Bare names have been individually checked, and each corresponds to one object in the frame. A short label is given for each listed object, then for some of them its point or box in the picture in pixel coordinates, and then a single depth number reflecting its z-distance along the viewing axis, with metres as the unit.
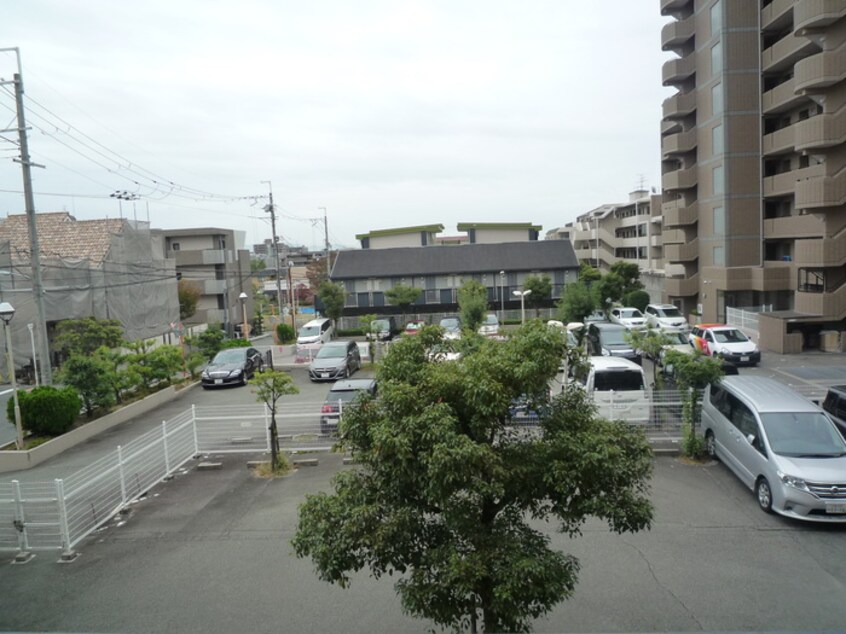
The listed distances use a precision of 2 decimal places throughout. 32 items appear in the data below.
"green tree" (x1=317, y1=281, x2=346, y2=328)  38.03
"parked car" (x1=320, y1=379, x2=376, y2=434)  14.77
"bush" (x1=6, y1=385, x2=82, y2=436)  16.02
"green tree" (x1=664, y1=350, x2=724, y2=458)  12.51
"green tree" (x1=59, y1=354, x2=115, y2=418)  17.41
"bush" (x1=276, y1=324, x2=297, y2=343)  35.38
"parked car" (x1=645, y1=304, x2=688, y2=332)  31.26
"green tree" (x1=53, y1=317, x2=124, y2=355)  22.98
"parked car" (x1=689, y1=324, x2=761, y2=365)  22.95
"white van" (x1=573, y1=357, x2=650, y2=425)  14.01
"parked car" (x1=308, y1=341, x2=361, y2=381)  24.14
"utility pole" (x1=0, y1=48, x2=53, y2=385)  19.03
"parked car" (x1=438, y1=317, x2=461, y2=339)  32.69
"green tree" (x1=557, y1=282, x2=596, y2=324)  33.59
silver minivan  9.23
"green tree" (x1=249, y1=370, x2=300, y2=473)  12.96
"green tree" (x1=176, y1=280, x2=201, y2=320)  44.47
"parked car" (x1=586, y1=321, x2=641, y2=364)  22.69
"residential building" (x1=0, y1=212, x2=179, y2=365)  25.80
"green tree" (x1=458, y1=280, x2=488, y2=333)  31.17
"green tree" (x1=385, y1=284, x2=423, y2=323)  39.50
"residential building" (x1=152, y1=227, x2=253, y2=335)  48.22
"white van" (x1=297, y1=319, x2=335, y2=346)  31.97
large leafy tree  4.79
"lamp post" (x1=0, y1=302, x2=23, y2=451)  13.37
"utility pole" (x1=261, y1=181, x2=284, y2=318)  38.72
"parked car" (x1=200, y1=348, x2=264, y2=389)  23.55
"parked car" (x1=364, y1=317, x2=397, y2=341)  28.27
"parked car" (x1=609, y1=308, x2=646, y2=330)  32.47
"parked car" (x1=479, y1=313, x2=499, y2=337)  34.04
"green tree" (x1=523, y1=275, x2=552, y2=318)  40.84
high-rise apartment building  25.17
